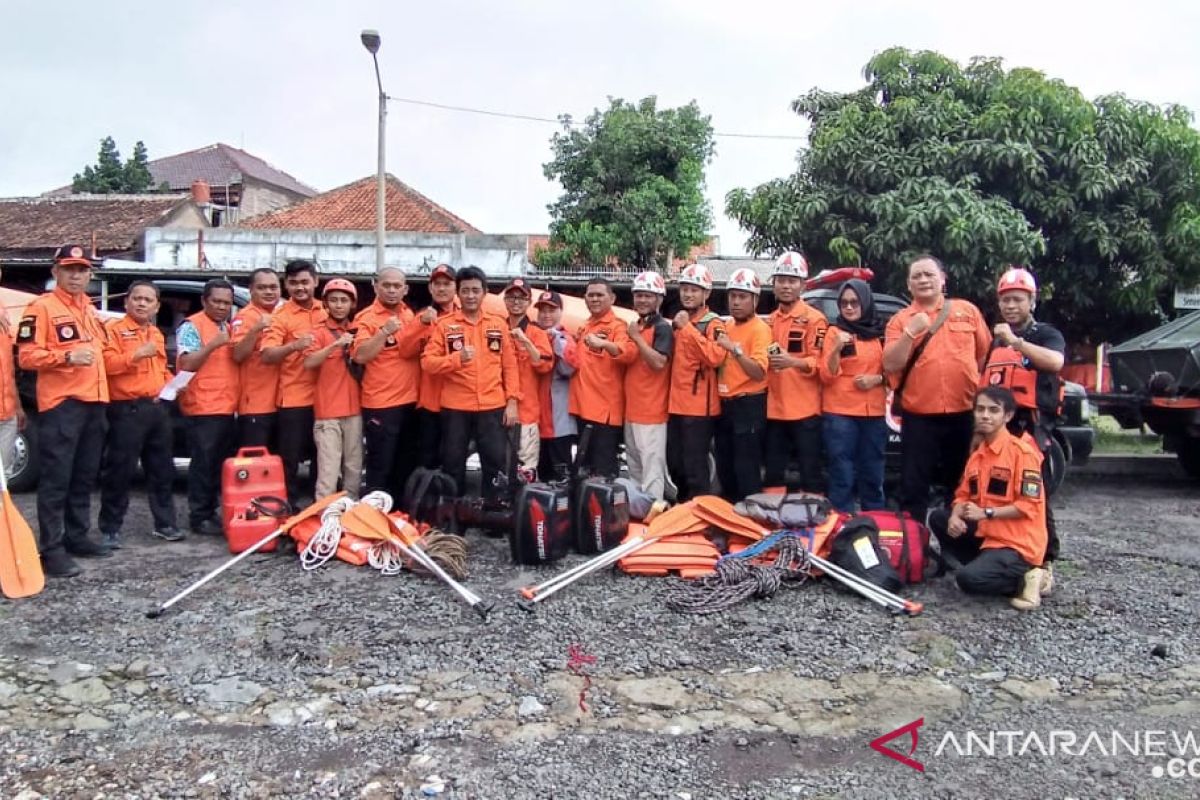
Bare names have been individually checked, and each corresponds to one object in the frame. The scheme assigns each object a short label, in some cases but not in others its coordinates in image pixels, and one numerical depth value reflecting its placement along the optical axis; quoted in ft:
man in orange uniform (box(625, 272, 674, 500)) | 19.57
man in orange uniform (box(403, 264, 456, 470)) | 19.65
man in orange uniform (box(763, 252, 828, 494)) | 18.71
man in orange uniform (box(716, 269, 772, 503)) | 18.86
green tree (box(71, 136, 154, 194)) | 112.78
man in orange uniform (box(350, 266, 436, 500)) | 19.39
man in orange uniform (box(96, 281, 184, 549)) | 17.85
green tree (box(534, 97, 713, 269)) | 66.69
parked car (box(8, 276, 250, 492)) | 22.66
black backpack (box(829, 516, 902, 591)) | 15.46
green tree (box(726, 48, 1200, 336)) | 30.91
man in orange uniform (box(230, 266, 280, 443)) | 19.21
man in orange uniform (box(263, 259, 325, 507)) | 19.25
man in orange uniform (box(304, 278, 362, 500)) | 19.52
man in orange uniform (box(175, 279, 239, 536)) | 19.02
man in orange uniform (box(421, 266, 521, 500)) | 18.94
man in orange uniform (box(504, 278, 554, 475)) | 20.39
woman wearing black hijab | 18.30
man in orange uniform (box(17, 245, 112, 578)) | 16.28
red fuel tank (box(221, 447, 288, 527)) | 18.02
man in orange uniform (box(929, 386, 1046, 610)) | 15.08
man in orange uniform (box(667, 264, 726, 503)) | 19.29
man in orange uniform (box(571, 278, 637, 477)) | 20.06
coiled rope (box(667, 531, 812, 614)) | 14.76
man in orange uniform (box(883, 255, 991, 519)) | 17.06
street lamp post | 51.70
